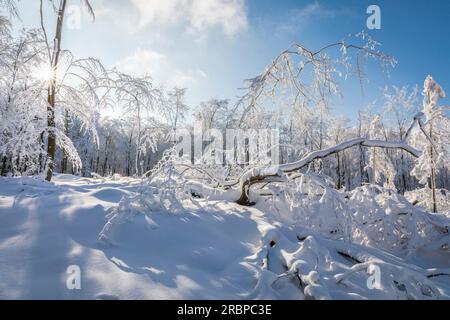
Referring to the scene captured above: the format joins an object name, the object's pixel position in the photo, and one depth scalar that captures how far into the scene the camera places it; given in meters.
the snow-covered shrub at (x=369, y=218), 3.81
